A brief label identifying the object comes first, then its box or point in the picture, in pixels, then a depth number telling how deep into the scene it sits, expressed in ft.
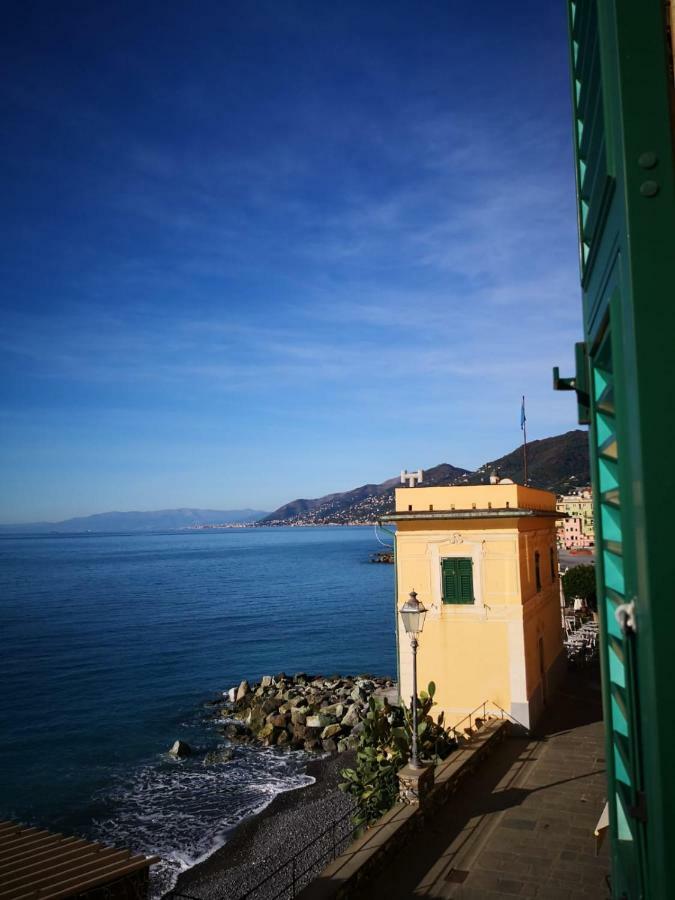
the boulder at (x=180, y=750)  88.74
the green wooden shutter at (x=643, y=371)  4.44
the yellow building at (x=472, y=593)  58.23
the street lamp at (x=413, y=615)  41.09
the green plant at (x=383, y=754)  44.37
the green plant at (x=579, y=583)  134.72
